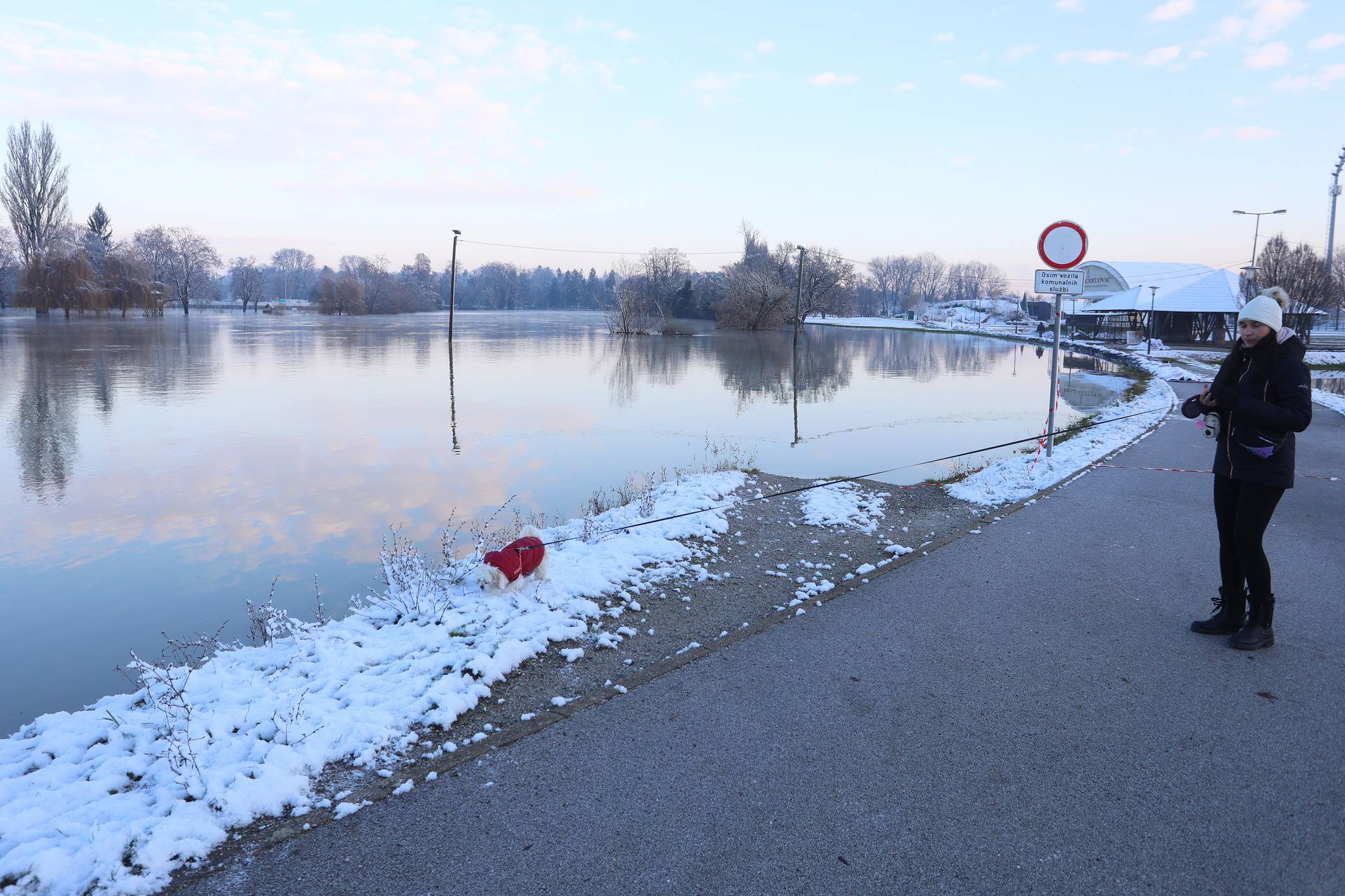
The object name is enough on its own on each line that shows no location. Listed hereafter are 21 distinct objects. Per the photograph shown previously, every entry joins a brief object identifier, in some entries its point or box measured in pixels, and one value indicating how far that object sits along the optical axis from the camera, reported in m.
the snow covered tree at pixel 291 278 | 185.50
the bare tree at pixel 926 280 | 194.62
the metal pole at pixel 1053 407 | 9.94
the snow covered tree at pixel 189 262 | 93.56
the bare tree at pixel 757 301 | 74.19
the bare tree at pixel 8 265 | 78.88
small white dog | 5.67
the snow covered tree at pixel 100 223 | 89.38
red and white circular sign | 10.52
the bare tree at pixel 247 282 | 111.19
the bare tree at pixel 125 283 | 69.94
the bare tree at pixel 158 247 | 92.69
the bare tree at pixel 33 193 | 70.81
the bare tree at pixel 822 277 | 89.31
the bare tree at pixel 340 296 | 102.25
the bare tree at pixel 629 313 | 60.62
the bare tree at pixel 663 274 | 96.81
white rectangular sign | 10.84
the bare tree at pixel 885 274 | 187.00
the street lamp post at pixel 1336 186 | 45.53
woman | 4.63
